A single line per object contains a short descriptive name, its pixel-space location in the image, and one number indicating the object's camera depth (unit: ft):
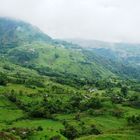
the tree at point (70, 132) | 278.62
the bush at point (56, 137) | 258.12
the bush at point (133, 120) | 326.33
